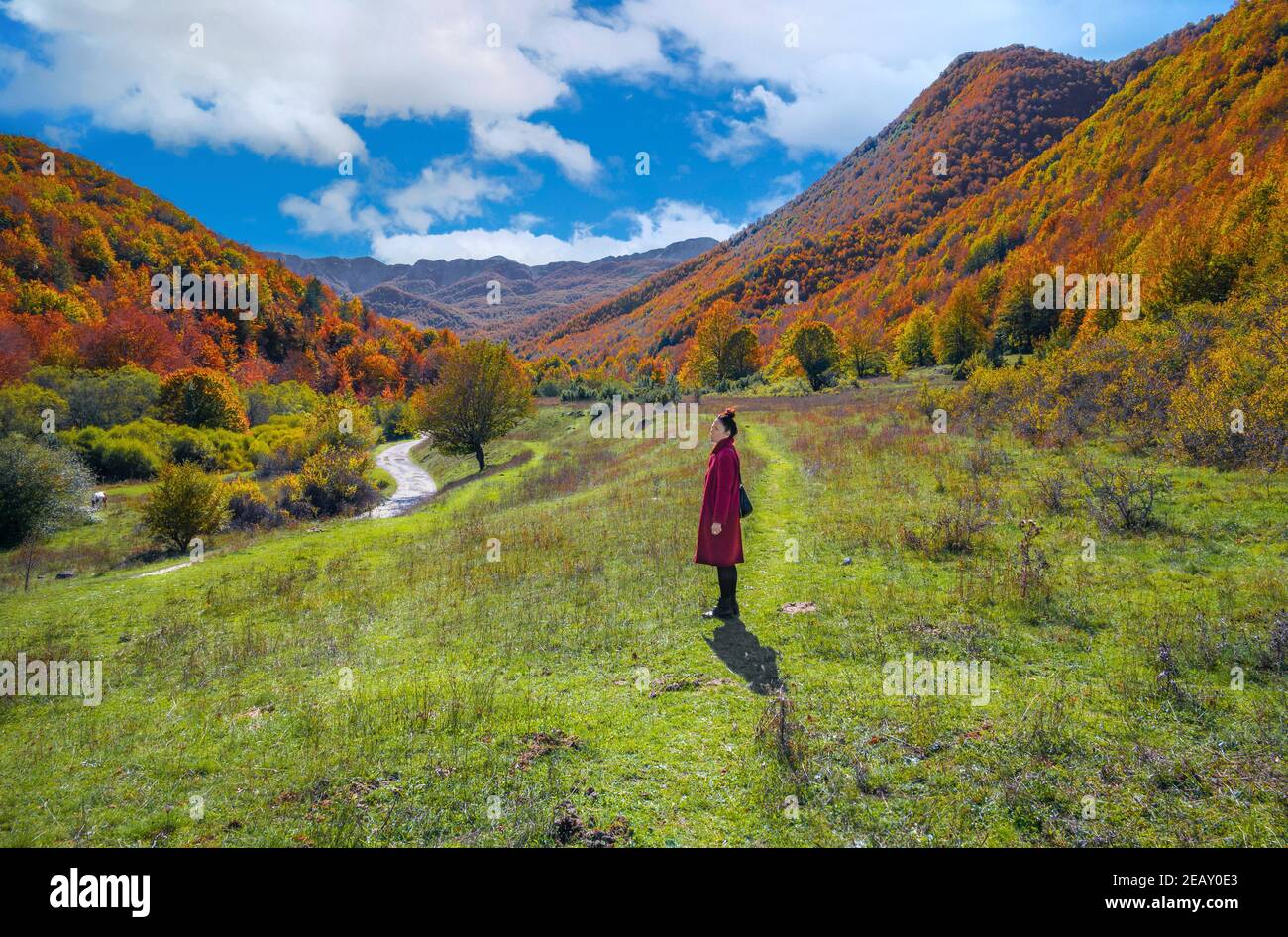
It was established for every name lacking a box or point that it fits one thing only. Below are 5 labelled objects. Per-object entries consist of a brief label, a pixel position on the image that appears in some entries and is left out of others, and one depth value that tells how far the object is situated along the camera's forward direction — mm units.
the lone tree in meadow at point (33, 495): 26047
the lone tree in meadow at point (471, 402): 42719
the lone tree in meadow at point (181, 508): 22922
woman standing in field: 8555
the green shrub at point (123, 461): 40000
